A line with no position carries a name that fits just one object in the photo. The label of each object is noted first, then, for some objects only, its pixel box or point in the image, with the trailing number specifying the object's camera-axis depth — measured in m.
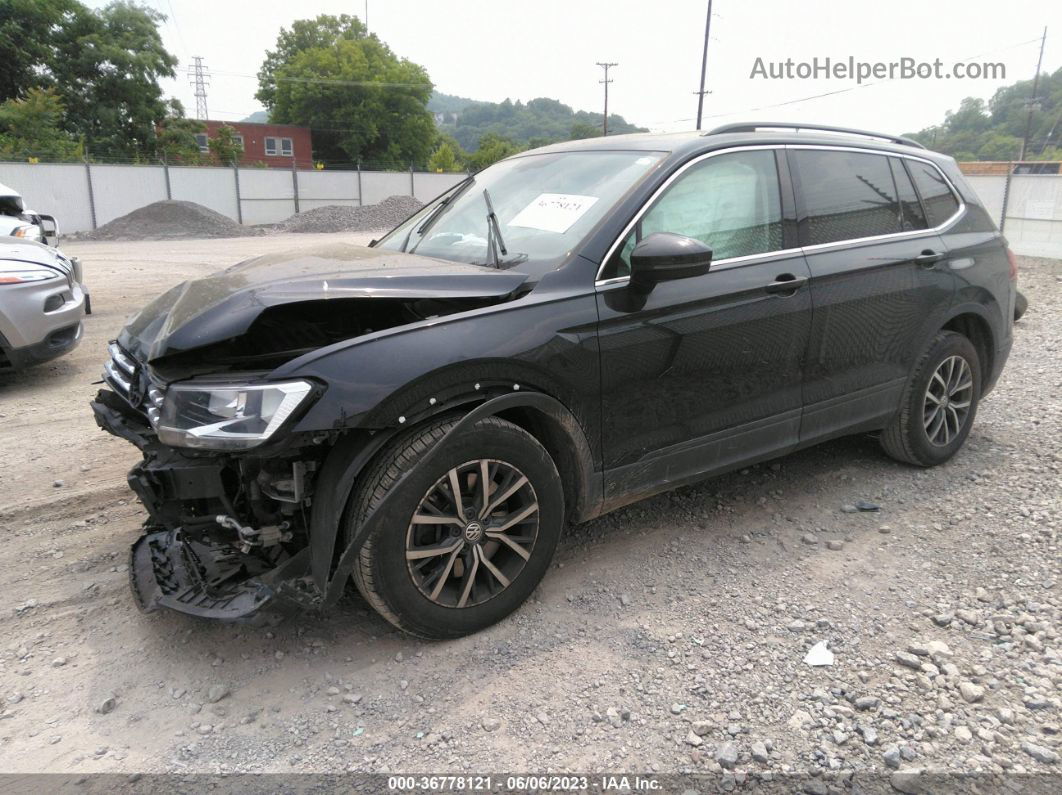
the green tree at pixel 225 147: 49.38
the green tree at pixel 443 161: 51.68
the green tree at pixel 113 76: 41.38
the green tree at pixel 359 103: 61.06
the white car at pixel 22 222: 8.69
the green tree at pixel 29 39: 39.16
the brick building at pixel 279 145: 61.78
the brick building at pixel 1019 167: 22.42
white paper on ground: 2.88
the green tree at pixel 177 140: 44.44
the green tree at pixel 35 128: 35.19
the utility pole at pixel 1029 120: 54.34
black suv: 2.65
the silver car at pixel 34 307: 5.99
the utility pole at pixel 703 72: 41.56
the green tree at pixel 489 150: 58.20
